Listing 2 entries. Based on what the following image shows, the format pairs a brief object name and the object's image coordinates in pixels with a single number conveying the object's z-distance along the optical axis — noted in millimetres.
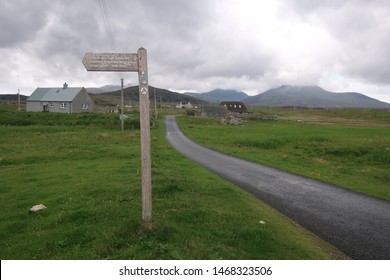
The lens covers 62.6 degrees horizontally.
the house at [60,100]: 91500
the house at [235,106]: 149125
